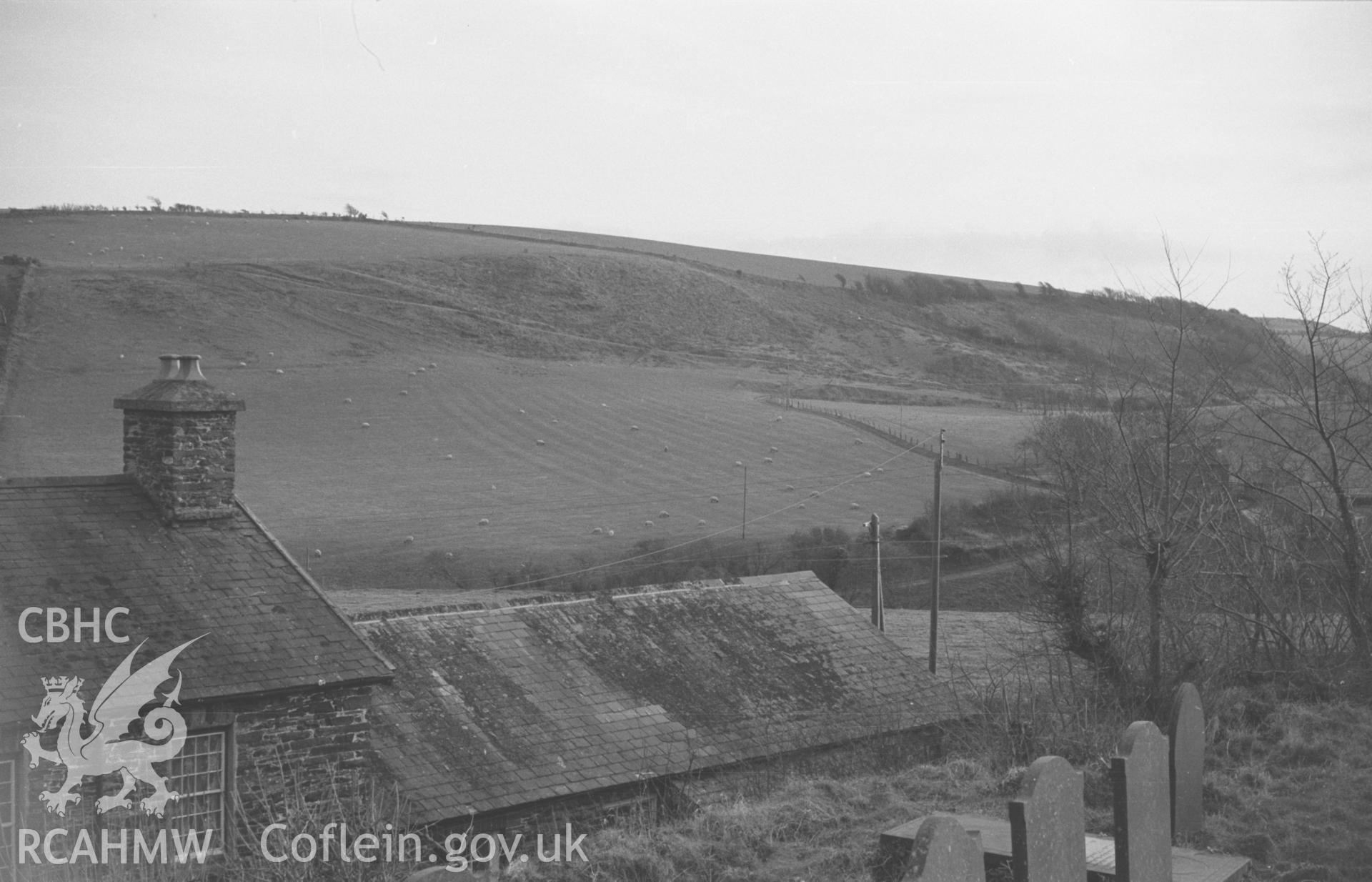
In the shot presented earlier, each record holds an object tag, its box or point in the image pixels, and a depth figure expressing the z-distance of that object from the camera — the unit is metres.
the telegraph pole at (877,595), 31.09
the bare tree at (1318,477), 12.29
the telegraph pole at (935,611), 30.39
